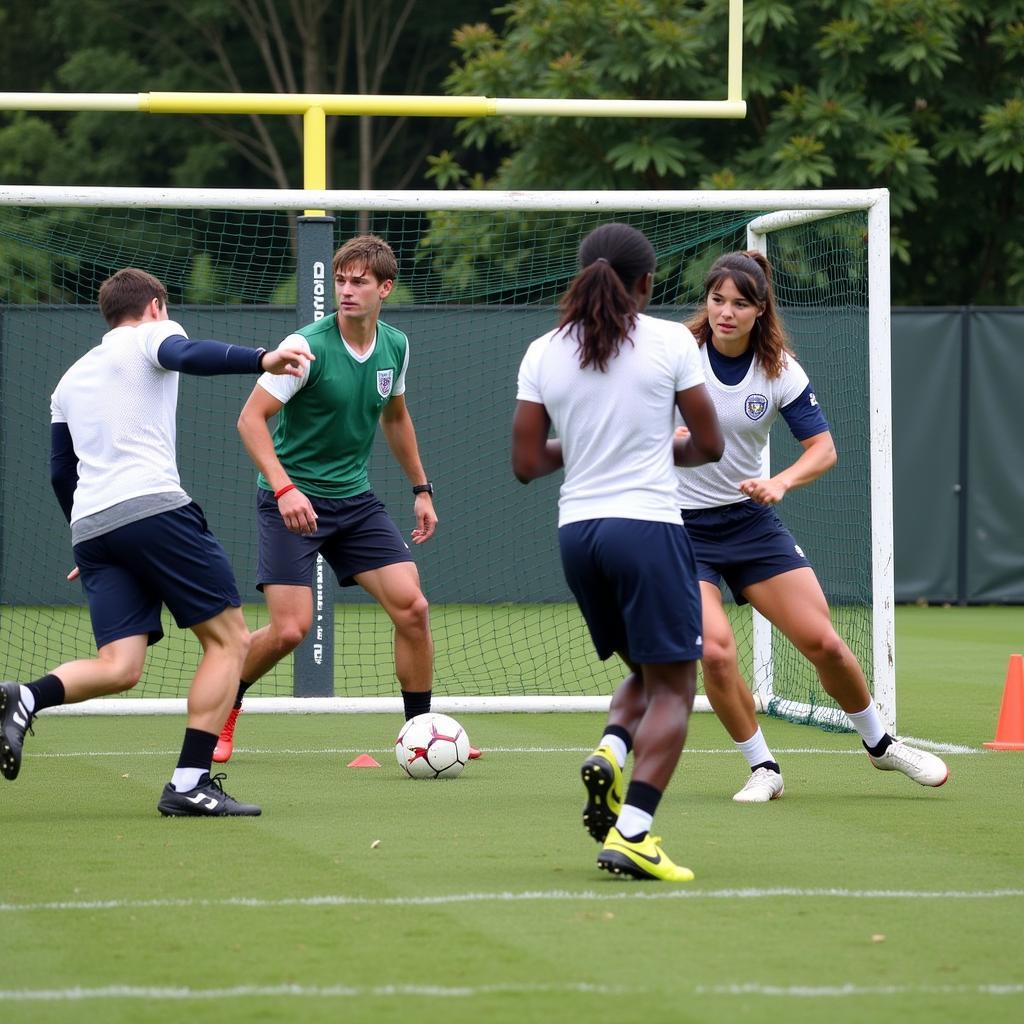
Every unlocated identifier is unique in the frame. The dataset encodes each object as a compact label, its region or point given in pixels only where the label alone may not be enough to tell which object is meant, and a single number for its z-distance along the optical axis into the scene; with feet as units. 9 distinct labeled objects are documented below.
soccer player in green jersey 52.06
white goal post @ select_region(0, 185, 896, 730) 60.80
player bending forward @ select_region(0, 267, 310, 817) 44.50
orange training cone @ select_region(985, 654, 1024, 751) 57.82
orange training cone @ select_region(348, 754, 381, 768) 55.67
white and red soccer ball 52.24
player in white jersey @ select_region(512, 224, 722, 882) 36.45
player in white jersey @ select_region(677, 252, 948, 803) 47.75
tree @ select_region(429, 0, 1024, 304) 123.03
